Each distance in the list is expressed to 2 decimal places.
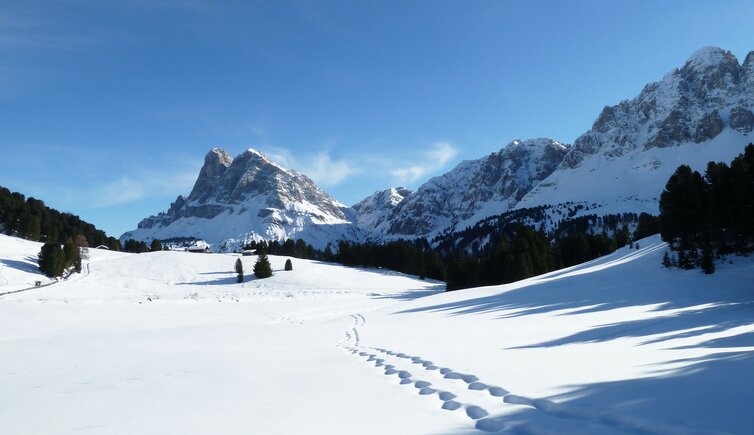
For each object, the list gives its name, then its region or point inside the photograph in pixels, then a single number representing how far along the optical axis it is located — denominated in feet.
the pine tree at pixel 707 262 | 91.04
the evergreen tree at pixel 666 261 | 102.16
